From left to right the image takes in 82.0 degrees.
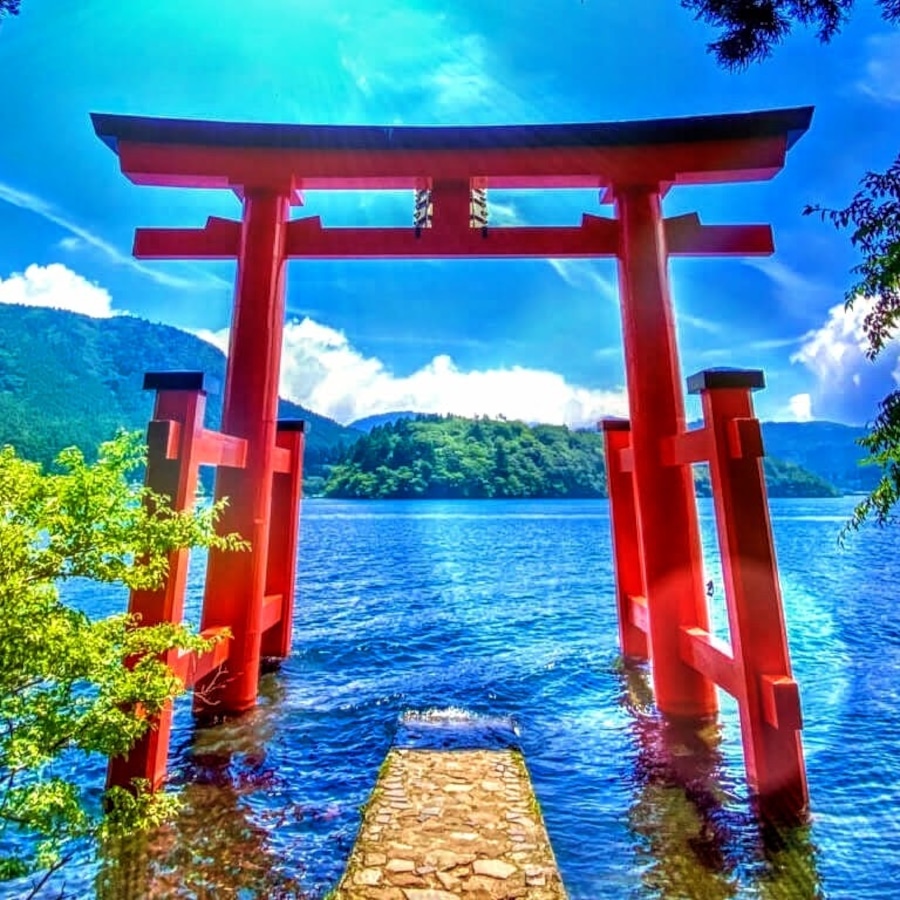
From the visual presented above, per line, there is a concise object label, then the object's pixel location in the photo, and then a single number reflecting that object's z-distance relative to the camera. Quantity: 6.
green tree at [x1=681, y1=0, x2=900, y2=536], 2.73
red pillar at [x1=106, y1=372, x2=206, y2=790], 3.53
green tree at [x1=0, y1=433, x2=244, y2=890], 2.09
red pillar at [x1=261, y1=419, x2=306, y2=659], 6.77
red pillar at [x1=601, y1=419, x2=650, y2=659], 6.68
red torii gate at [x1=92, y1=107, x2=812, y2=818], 5.10
